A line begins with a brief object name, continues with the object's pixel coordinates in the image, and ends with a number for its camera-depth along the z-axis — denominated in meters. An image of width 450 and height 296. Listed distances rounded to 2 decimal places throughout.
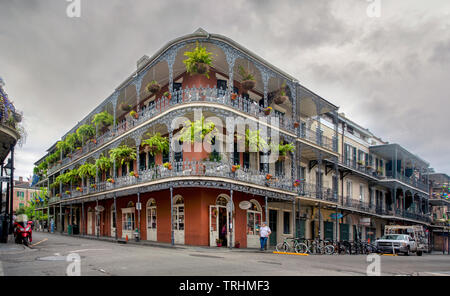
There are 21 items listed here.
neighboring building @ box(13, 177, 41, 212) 87.06
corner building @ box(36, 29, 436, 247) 18.52
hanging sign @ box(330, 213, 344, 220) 25.23
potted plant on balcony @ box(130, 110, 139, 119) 22.05
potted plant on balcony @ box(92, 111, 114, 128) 27.42
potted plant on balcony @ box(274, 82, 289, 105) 21.72
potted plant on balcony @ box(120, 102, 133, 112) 25.11
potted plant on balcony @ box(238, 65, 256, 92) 19.64
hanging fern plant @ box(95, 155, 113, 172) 24.55
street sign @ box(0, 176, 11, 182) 15.84
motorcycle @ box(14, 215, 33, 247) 16.05
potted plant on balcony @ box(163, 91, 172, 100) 19.06
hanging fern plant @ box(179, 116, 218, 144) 17.12
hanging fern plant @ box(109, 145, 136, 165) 22.05
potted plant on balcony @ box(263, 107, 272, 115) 20.27
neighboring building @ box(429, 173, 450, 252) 43.33
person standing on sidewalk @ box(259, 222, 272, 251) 17.43
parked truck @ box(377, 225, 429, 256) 22.94
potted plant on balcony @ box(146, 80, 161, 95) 21.07
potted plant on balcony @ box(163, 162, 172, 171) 17.97
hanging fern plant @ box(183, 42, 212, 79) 17.89
